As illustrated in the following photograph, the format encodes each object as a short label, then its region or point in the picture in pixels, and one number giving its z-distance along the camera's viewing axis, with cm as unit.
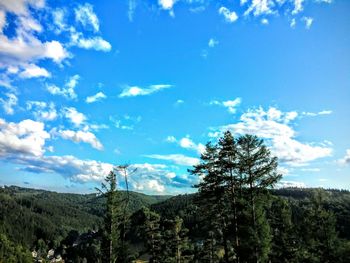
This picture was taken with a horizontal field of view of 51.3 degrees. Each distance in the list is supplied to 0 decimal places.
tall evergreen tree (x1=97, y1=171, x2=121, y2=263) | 4272
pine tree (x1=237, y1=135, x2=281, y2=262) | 2931
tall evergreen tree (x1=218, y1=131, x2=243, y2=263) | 3059
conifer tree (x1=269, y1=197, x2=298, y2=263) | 4019
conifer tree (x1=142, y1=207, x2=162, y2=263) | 5303
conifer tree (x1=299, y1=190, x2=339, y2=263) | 3731
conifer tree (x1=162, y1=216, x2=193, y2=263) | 5358
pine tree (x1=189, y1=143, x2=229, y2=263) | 3130
